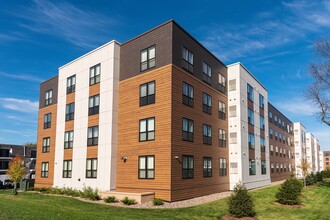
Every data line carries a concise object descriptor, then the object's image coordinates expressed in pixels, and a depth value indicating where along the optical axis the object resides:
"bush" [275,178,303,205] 22.50
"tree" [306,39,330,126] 33.66
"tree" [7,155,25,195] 34.53
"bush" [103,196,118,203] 22.54
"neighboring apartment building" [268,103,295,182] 50.59
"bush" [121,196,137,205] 21.48
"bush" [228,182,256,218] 17.44
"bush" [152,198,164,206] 21.31
